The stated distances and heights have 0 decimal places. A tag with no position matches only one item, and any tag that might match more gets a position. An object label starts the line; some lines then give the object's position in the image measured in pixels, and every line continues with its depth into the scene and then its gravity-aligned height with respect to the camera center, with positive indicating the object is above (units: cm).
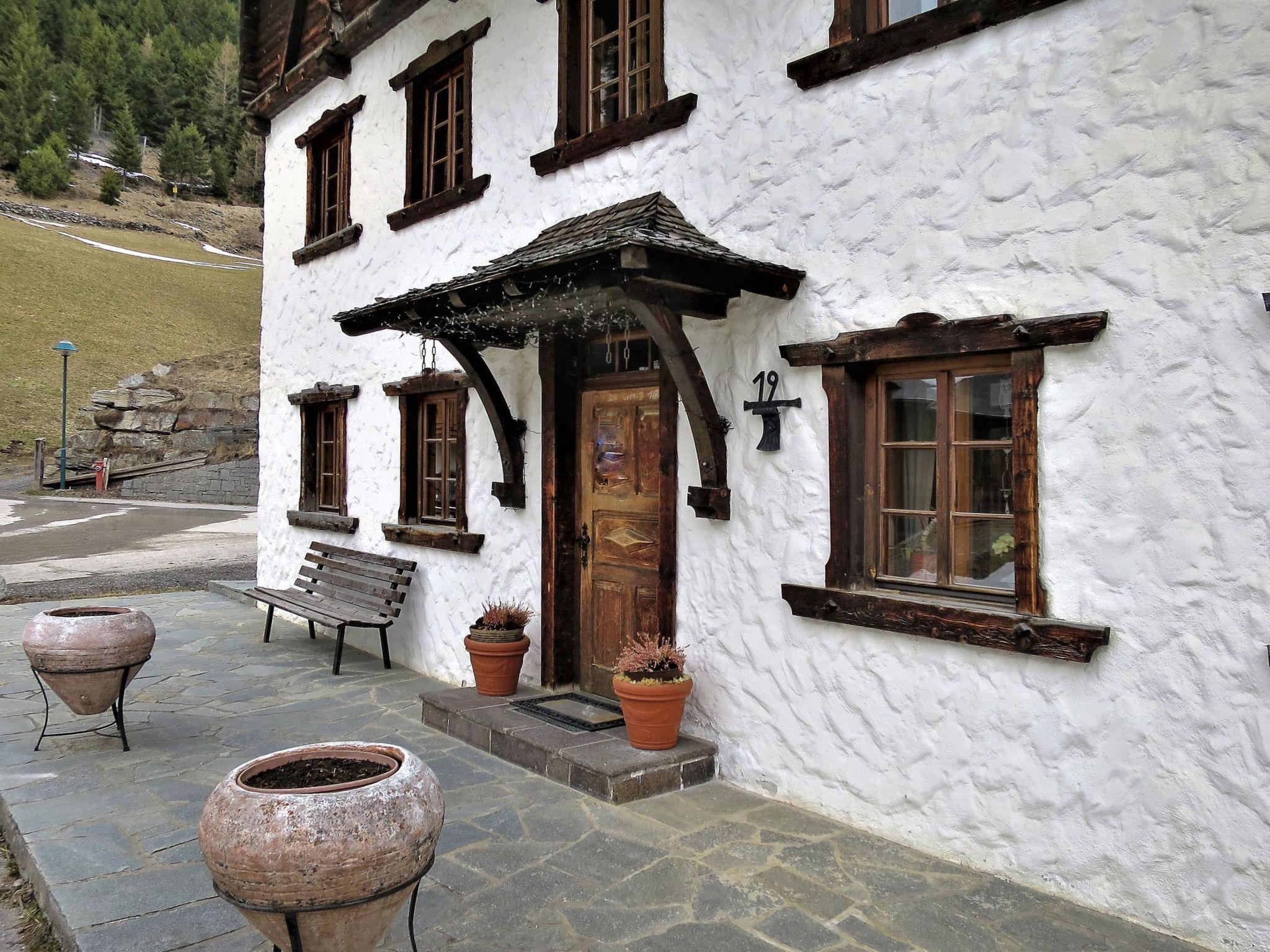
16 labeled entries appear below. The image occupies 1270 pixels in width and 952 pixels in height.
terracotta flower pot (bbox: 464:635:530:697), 594 -119
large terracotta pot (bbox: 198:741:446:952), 237 -97
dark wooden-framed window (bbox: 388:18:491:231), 701 +288
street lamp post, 2500 +365
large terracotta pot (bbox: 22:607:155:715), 498 -92
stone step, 452 -142
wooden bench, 726 -95
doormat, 536 -140
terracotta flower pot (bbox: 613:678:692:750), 469 -118
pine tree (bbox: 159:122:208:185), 6850 +2436
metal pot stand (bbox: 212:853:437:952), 240 -113
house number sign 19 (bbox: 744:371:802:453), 457 +35
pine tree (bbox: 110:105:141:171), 6725 +2469
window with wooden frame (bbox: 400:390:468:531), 750 +20
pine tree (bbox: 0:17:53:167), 6331 +2823
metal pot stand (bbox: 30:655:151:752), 510 -138
